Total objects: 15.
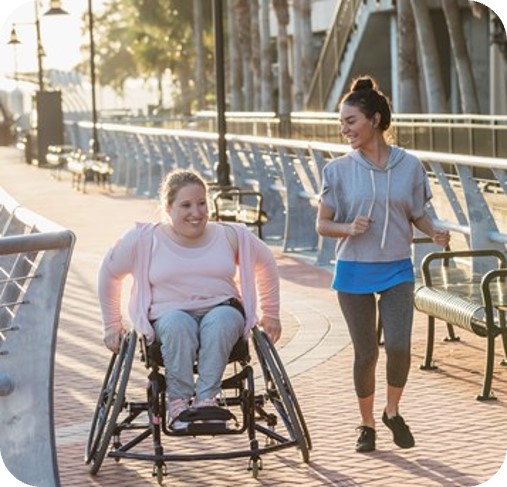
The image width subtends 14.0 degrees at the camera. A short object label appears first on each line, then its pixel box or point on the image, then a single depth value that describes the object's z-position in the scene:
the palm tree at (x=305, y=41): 53.66
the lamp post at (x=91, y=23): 43.55
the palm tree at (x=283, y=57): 58.25
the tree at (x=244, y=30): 63.78
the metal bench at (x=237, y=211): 19.86
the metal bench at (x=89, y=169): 36.06
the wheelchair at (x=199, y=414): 8.35
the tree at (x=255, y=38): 67.12
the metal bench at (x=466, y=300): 10.47
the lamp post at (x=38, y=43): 58.57
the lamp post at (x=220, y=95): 23.48
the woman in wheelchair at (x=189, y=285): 8.45
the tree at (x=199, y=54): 77.31
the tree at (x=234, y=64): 71.91
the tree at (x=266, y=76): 65.44
